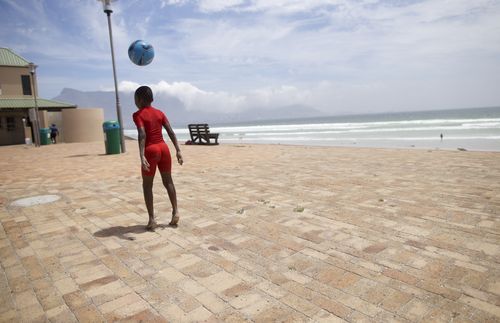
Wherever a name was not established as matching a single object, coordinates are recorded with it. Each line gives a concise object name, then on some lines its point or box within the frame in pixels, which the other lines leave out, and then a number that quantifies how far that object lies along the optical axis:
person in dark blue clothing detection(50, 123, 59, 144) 21.91
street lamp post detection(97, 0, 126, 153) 11.70
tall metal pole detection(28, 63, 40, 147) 20.41
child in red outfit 3.70
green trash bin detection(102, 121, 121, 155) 12.53
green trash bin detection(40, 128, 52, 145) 21.08
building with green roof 24.14
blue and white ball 8.55
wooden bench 17.20
